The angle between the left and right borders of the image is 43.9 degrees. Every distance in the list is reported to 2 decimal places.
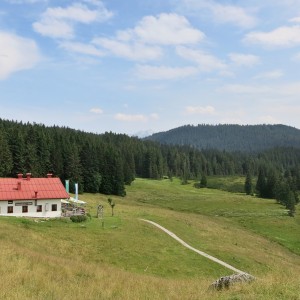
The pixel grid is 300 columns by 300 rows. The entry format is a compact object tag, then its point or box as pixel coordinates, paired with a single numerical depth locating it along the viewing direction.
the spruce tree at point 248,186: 147.12
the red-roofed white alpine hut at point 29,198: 53.06
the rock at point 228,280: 15.56
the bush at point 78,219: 50.22
